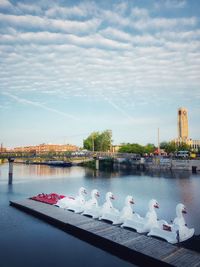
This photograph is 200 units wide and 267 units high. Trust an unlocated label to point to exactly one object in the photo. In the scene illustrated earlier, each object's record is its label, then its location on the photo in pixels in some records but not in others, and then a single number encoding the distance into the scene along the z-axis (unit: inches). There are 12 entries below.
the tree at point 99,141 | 3957.3
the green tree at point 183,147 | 3916.8
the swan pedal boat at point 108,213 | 619.6
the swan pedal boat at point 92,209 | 668.9
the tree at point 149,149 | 4163.9
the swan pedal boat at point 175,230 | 485.0
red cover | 844.5
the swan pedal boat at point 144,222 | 537.7
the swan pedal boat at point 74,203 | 731.5
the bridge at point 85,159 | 1900.1
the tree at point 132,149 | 3911.4
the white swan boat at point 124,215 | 599.5
